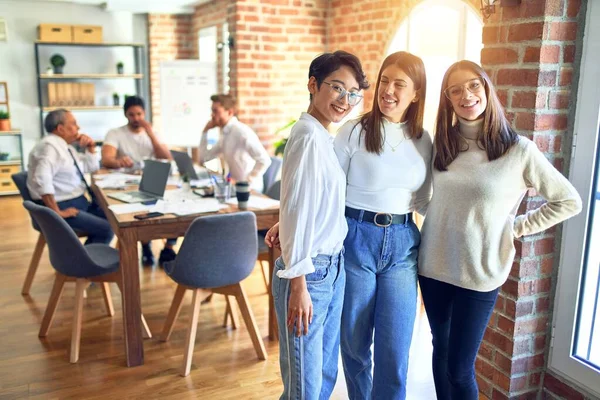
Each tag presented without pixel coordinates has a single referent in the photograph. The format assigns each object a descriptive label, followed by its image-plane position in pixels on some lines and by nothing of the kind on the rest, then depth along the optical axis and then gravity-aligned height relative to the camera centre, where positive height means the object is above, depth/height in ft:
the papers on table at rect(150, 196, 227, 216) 10.27 -2.26
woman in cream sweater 6.24 -1.25
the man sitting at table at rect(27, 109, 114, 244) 12.46 -2.14
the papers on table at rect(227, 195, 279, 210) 10.84 -2.26
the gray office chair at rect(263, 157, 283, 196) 14.96 -2.26
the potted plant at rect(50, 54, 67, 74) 24.44 +0.91
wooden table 9.53 -2.82
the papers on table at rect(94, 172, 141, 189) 13.10 -2.31
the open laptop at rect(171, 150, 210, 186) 13.65 -2.03
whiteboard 20.59 -0.46
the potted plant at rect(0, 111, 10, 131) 23.75 -1.60
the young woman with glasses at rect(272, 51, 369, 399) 5.44 -1.36
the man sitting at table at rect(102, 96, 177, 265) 15.44 -1.70
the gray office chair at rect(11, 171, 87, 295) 13.05 -3.87
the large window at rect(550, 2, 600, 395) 7.27 -2.20
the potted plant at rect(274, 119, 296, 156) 17.37 -1.53
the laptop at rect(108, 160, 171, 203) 11.75 -2.13
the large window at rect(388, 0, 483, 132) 12.67 +1.28
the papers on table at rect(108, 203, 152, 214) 10.33 -2.28
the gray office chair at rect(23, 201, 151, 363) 9.78 -3.21
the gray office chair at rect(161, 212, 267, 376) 9.16 -2.93
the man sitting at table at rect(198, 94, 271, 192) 14.08 -1.50
